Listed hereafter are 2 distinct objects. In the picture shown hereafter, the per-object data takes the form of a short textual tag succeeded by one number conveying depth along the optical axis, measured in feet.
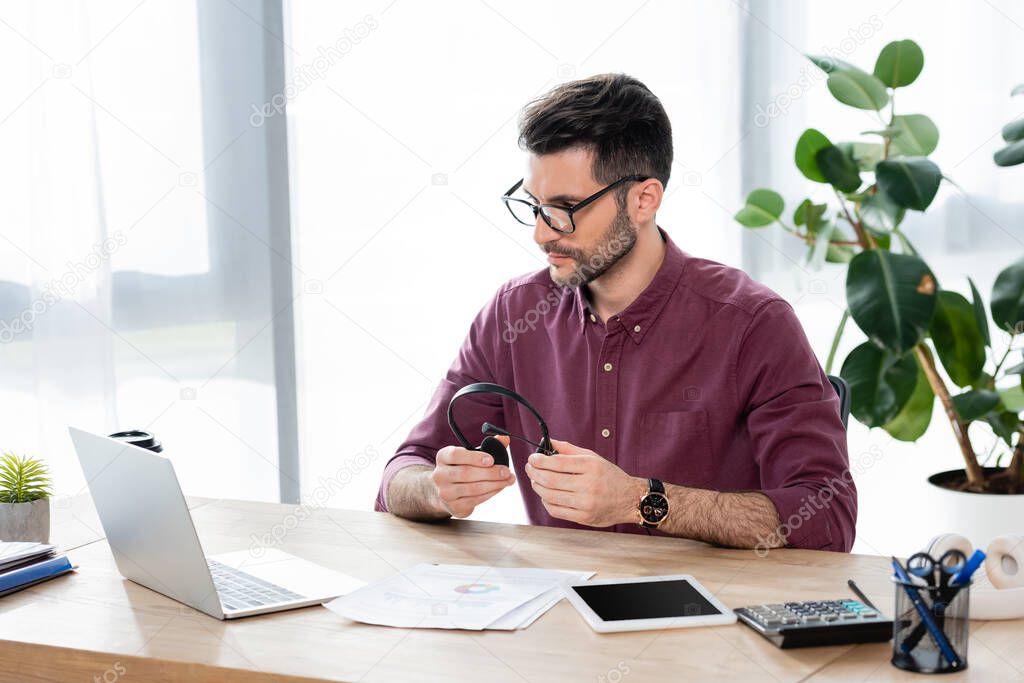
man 6.07
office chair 6.74
